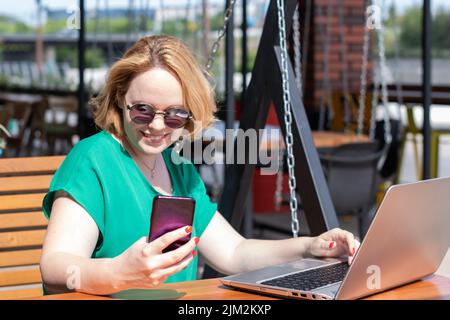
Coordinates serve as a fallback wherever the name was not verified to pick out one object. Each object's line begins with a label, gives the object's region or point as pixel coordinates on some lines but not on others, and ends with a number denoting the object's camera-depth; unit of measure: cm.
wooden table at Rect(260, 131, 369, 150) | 577
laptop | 161
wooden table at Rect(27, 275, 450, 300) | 173
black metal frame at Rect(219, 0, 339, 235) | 277
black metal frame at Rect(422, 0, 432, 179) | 396
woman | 174
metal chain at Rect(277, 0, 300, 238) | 273
